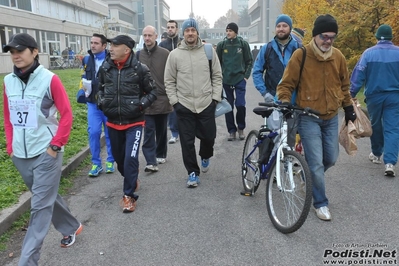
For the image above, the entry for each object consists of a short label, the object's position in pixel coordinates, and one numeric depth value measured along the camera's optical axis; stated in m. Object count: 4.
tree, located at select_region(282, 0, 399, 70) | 10.91
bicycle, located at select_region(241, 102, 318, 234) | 3.73
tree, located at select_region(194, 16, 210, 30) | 154.93
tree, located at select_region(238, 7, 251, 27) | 136.75
